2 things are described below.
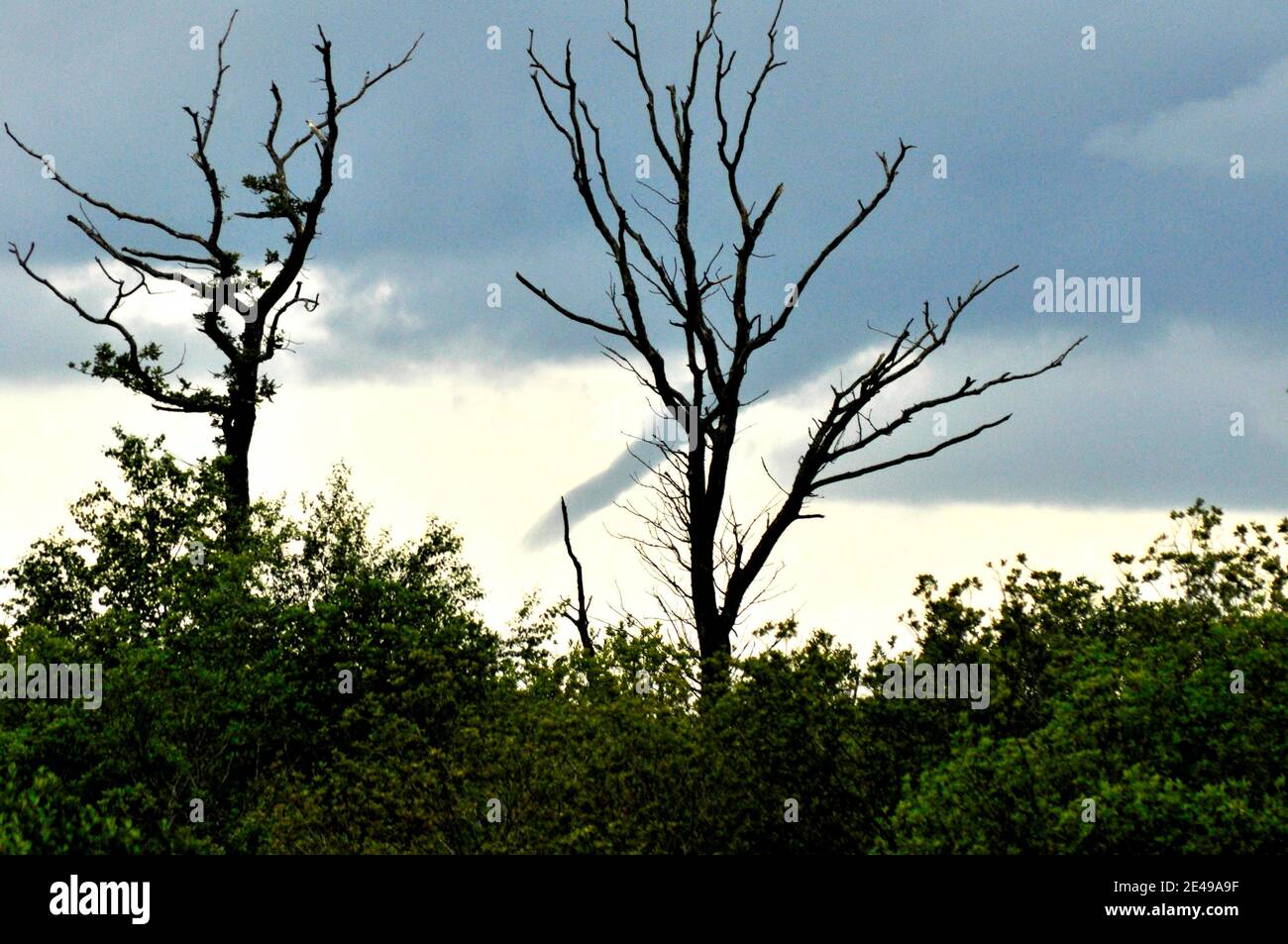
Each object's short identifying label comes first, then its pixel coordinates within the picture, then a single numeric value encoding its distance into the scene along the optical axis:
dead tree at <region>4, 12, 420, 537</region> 26.62
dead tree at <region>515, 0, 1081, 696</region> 19.44
